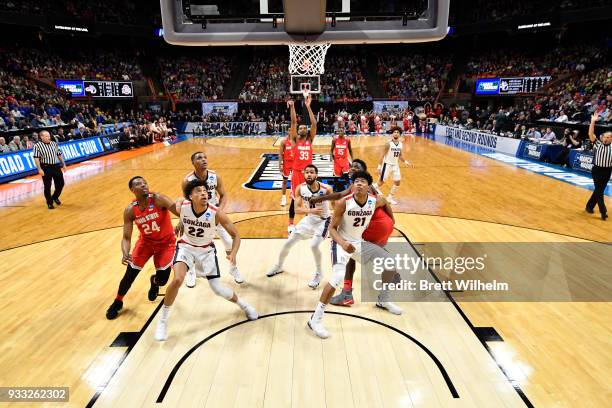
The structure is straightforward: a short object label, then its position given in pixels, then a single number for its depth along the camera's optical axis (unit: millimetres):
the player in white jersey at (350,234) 4609
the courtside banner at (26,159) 13052
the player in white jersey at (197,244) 4496
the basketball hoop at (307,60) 10016
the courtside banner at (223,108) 31375
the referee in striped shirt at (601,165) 8648
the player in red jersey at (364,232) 5227
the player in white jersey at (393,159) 10078
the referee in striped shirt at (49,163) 9586
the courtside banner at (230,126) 29547
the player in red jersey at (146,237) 4980
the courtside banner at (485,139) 18902
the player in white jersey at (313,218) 5660
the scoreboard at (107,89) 27906
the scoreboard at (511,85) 27203
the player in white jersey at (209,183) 5938
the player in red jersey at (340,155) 9359
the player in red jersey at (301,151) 8250
